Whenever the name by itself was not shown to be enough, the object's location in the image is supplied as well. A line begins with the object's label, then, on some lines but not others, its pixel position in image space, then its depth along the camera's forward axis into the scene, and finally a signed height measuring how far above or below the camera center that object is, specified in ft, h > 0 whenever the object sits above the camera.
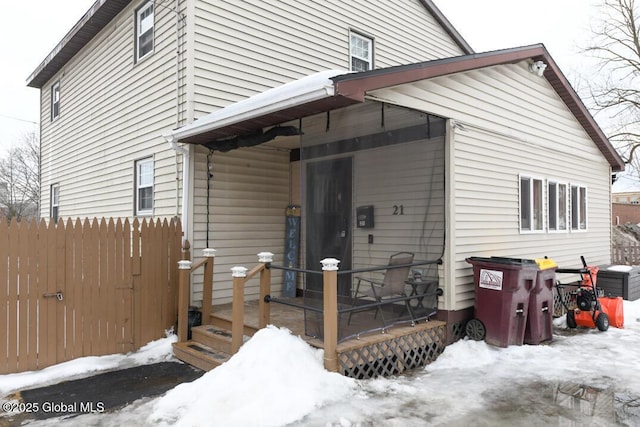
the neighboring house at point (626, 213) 86.38 +2.00
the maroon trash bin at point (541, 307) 19.30 -3.74
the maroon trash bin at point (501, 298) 18.17 -3.14
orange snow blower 21.80 -4.48
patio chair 16.98 -2.50
